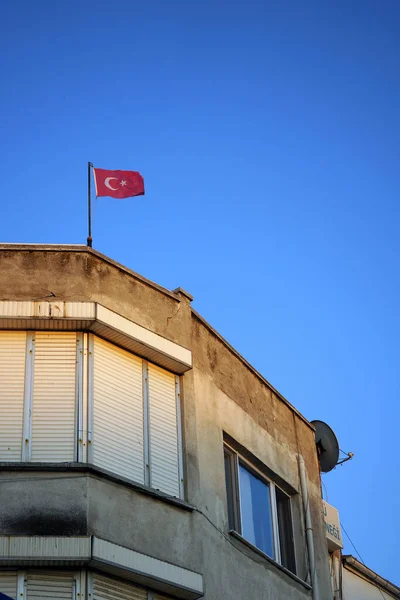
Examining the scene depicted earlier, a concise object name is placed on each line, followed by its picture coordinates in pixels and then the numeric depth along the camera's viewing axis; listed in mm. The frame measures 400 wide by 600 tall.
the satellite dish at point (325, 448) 24453
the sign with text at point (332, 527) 25891
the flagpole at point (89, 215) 17420
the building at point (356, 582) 26266
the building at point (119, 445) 14117
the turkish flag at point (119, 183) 18312
